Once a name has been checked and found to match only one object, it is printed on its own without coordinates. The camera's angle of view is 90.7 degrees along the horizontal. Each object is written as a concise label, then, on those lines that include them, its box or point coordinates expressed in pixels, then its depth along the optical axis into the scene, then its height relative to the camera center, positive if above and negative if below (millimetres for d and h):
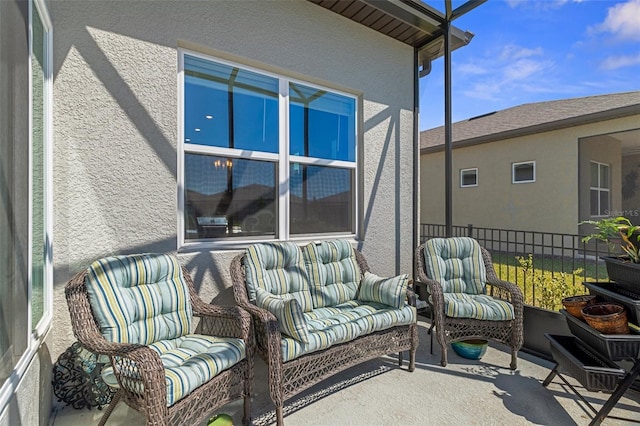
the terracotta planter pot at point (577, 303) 2553 -761
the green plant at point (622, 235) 2418 -193
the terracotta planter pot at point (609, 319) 2244 -787
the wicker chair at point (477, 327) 3107 -1165
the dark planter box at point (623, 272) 2328 -474
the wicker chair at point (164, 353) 1783 -943
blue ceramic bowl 3307 -1448
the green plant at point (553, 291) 3551 -916
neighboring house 8305 +1370
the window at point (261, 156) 3250 +649
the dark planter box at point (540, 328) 3281 -1250
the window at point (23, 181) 1622 +194
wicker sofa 2389 -920
